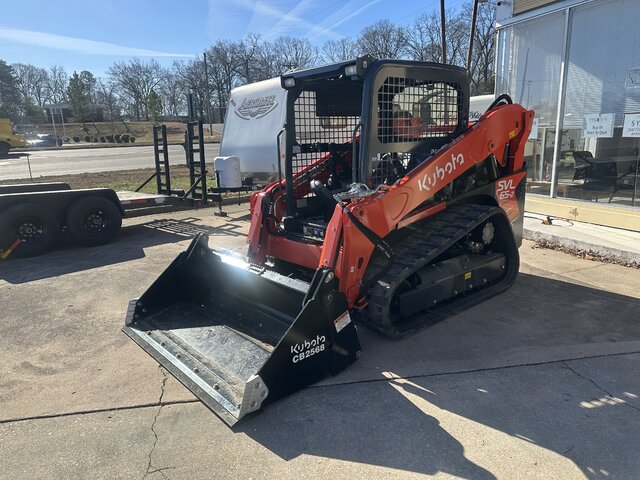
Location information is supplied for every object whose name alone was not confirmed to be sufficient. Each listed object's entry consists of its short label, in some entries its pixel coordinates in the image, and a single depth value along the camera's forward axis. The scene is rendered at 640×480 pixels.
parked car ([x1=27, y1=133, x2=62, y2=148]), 48.11
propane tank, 10.16
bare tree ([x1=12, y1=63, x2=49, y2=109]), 94.06
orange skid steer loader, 3.42
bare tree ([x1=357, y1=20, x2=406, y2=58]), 60.62
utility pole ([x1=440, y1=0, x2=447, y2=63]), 11.72
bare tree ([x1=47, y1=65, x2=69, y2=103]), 98.56
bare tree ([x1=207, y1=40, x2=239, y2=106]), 82.31
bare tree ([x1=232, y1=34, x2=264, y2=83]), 82.13
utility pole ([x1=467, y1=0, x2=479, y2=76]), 10.50
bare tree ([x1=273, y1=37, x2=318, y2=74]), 78.50
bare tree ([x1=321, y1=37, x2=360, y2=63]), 68.02
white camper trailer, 10.18
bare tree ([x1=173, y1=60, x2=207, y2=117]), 81.36
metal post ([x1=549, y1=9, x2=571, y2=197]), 8.20
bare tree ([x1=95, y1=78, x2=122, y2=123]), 89.19
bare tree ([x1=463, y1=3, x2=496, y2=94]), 50.31
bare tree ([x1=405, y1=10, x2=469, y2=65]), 52.12
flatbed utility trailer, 7.08
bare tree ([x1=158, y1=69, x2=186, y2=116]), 90.69
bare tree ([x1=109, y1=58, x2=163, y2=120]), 89.75
